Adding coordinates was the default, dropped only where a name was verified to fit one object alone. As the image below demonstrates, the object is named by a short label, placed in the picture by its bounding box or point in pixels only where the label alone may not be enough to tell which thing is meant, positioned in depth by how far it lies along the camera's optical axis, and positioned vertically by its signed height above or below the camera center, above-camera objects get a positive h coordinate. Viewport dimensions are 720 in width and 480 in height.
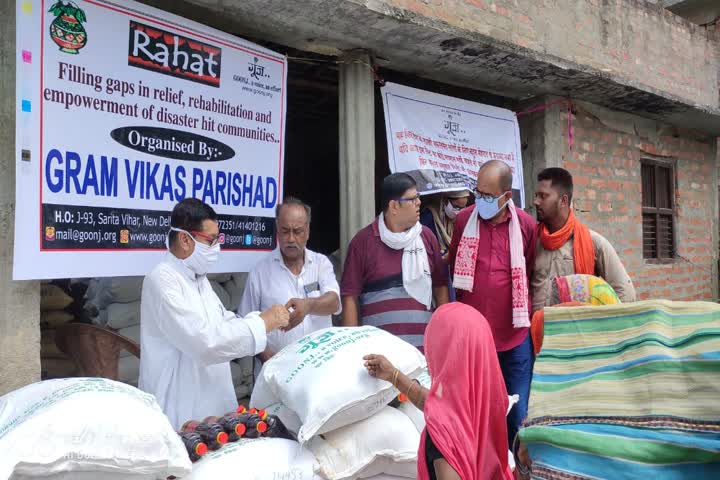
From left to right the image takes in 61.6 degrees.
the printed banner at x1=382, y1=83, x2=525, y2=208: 4.35 +0.90
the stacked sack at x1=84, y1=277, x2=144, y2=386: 3.55 -0.32
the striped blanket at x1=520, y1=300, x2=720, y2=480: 1.25 -0.33
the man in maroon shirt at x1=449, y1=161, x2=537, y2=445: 3.38 -0.18
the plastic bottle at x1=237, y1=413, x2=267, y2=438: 2.37 -0.67
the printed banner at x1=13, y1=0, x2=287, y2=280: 2.68 +0.61
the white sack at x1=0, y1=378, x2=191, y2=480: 1.80 -0.56
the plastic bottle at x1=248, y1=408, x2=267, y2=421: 2.43 -0.65
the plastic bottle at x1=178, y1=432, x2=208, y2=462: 2.17 -0.69
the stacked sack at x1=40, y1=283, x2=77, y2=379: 3.45 -0.41
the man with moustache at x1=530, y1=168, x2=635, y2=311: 3.22 +0.02
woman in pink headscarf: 1.73 -0.46
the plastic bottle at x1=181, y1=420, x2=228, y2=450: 2.23 -0.67
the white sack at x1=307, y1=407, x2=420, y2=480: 2.28 -0.76
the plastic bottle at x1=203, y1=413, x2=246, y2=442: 2.30 -0.66
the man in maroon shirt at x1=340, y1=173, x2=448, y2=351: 3.31 -0.10
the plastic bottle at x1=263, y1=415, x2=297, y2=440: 2.44 -0.72
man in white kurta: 2.42 -0.31
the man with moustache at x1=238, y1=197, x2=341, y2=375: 3.16 -0.15
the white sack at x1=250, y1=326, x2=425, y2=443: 2.24 -0.48
